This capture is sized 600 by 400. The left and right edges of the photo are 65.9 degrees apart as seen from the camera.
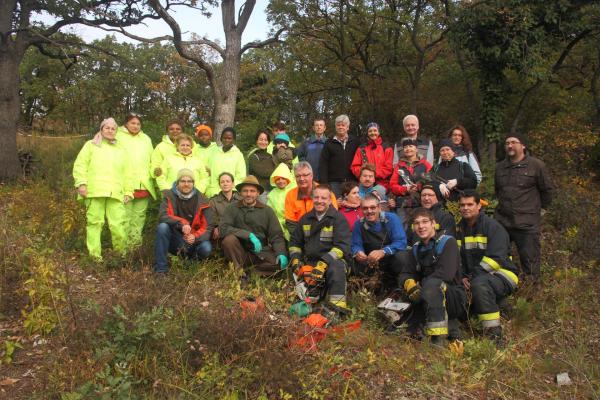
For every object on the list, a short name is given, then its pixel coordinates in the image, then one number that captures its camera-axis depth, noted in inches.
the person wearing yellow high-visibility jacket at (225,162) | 259.0
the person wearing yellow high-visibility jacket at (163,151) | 244.7
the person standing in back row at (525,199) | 218.1
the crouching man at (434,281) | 169.2
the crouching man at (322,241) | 191.3
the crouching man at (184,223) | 211.6
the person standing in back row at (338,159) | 263.7
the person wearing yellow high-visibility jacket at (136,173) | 237.5
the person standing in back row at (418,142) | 247.6
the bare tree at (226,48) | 446.3
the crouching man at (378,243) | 205.8
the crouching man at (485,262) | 176.6
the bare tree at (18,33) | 447.8
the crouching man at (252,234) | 213.3
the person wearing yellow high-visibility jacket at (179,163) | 239.6
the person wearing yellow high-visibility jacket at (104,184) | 221.6
